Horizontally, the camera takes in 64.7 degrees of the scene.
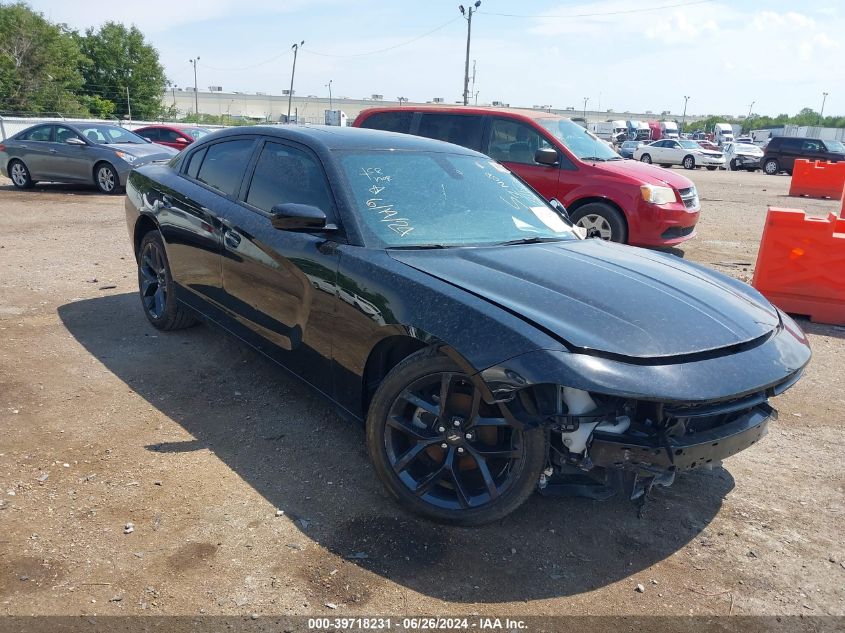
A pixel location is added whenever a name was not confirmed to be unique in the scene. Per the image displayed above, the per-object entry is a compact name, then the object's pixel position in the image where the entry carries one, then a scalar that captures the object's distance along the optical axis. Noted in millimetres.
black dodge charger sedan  2549
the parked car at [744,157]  33781
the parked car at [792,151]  28588
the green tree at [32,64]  42938
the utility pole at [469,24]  41981
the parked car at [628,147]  37188
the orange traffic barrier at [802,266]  6273
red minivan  8391
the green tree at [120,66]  58562
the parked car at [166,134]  19156
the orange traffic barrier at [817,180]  19641
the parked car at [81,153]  13859
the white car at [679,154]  34469
